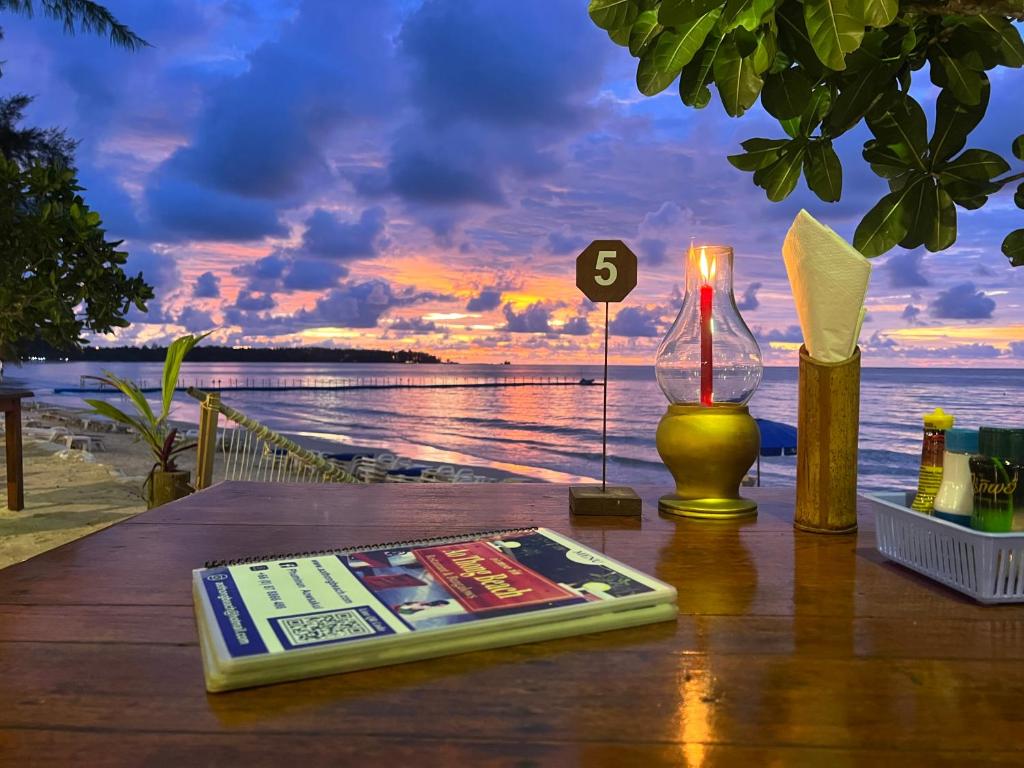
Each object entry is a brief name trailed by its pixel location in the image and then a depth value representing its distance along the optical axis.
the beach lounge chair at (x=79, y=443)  8.71
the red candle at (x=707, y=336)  1.13
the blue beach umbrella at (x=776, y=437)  5.21
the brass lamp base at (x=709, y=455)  1.06
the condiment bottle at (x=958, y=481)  0.80
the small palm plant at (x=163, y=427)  2.66
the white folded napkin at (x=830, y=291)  1.00
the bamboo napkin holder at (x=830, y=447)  0.99
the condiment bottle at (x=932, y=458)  0.89
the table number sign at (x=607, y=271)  1.24
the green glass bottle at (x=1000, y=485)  0.74
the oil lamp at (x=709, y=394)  1.07
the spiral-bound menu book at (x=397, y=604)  0.53
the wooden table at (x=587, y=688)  0.43
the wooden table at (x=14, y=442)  4.64
